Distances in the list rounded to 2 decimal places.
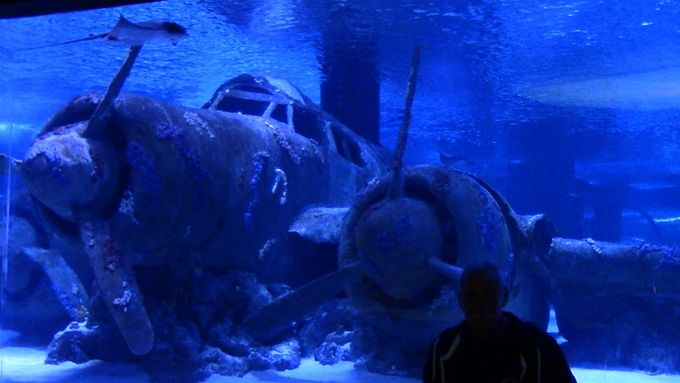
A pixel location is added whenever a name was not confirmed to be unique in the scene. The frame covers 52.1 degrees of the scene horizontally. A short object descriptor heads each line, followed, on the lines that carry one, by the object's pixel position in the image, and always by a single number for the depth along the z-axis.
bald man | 2.29
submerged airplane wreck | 7.09
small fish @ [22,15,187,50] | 5.94
